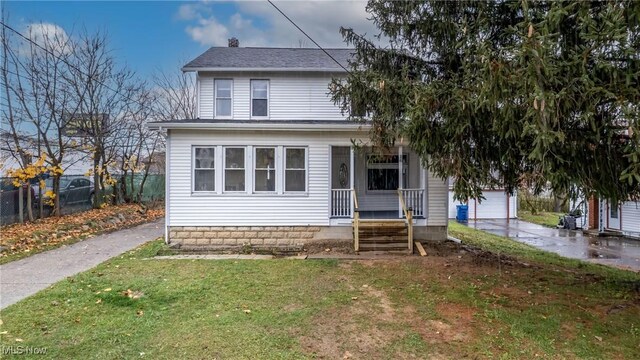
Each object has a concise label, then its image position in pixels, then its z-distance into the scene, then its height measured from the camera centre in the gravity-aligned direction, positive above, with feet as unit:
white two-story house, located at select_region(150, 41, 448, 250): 32.40 -0.68
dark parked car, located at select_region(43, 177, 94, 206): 45.91 -1.36
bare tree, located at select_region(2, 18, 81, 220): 41.93 +10.35
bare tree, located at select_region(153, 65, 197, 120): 80.84 +20.50
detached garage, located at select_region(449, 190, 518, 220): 67.92 -5.24
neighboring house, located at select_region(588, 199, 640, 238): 44.01 -5.02
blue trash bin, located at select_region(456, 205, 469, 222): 64.28 -5.87
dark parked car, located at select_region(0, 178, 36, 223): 35.84 -1.89
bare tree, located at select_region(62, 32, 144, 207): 50.94 +12.38
